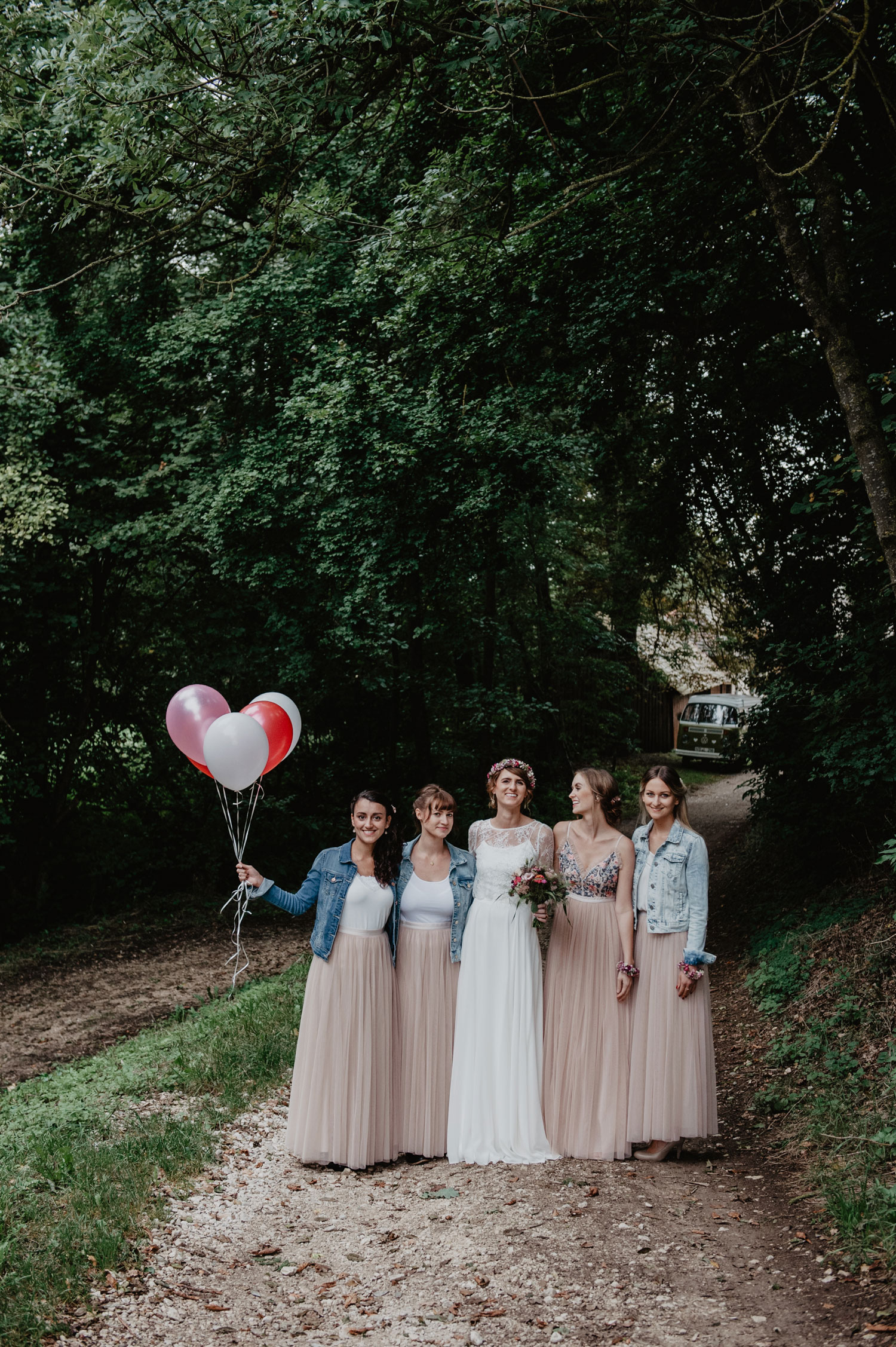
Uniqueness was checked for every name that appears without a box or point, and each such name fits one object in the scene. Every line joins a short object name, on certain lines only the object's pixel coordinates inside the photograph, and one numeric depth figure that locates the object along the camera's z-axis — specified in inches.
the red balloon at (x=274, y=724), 251.8
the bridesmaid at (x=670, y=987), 202.7
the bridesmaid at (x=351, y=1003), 213.0
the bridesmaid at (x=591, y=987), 208.5
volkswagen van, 1013.8
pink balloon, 239.8
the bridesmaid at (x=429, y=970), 217.8
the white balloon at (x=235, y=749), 227.1
